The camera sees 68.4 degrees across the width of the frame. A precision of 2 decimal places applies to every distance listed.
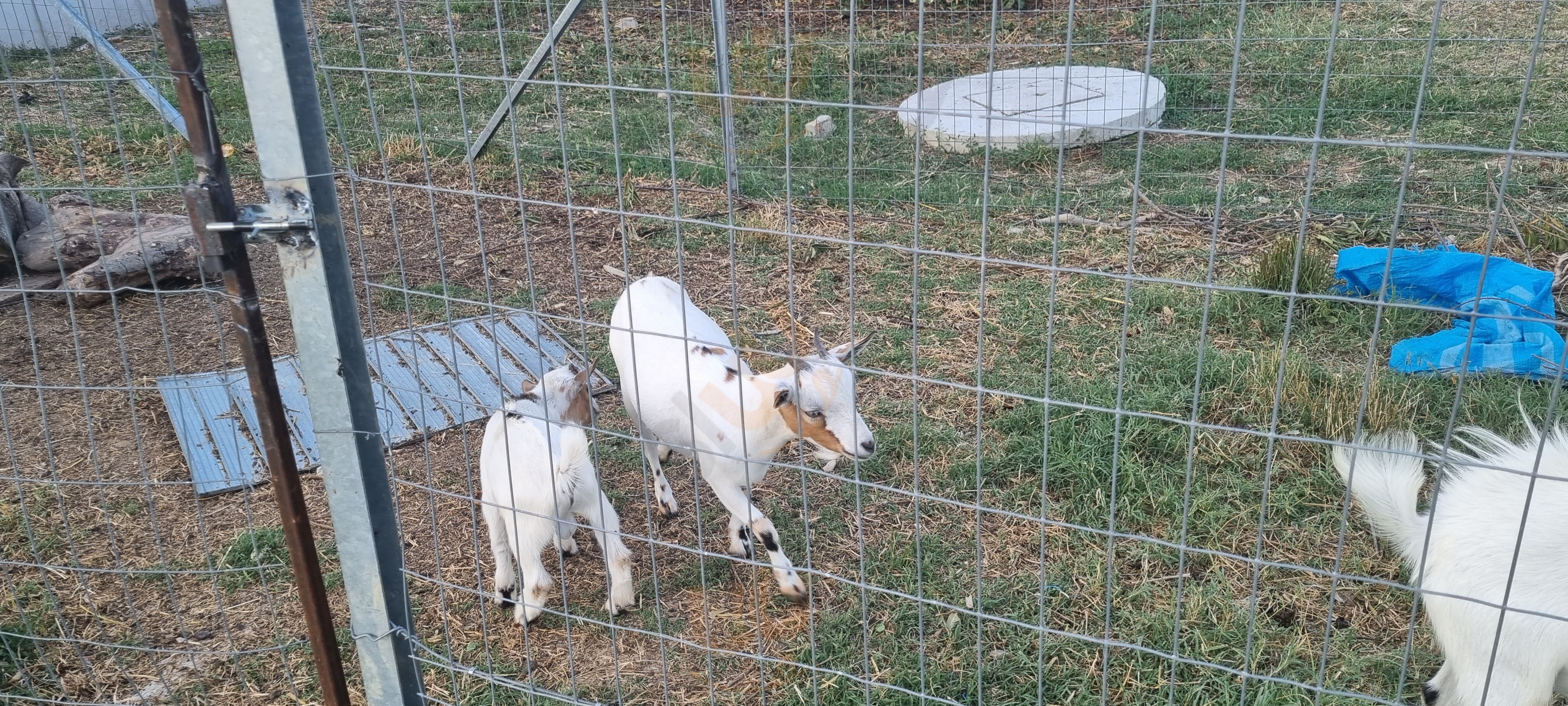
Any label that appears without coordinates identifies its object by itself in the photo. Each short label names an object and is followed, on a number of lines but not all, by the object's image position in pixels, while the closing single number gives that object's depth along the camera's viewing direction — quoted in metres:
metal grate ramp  4.25
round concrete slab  6.99
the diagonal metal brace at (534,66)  5.29
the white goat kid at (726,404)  3.23
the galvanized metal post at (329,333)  2.04
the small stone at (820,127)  7.28
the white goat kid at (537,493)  3.20
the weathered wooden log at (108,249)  5.50
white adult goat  2.40
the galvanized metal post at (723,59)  6.00
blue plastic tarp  4.36
